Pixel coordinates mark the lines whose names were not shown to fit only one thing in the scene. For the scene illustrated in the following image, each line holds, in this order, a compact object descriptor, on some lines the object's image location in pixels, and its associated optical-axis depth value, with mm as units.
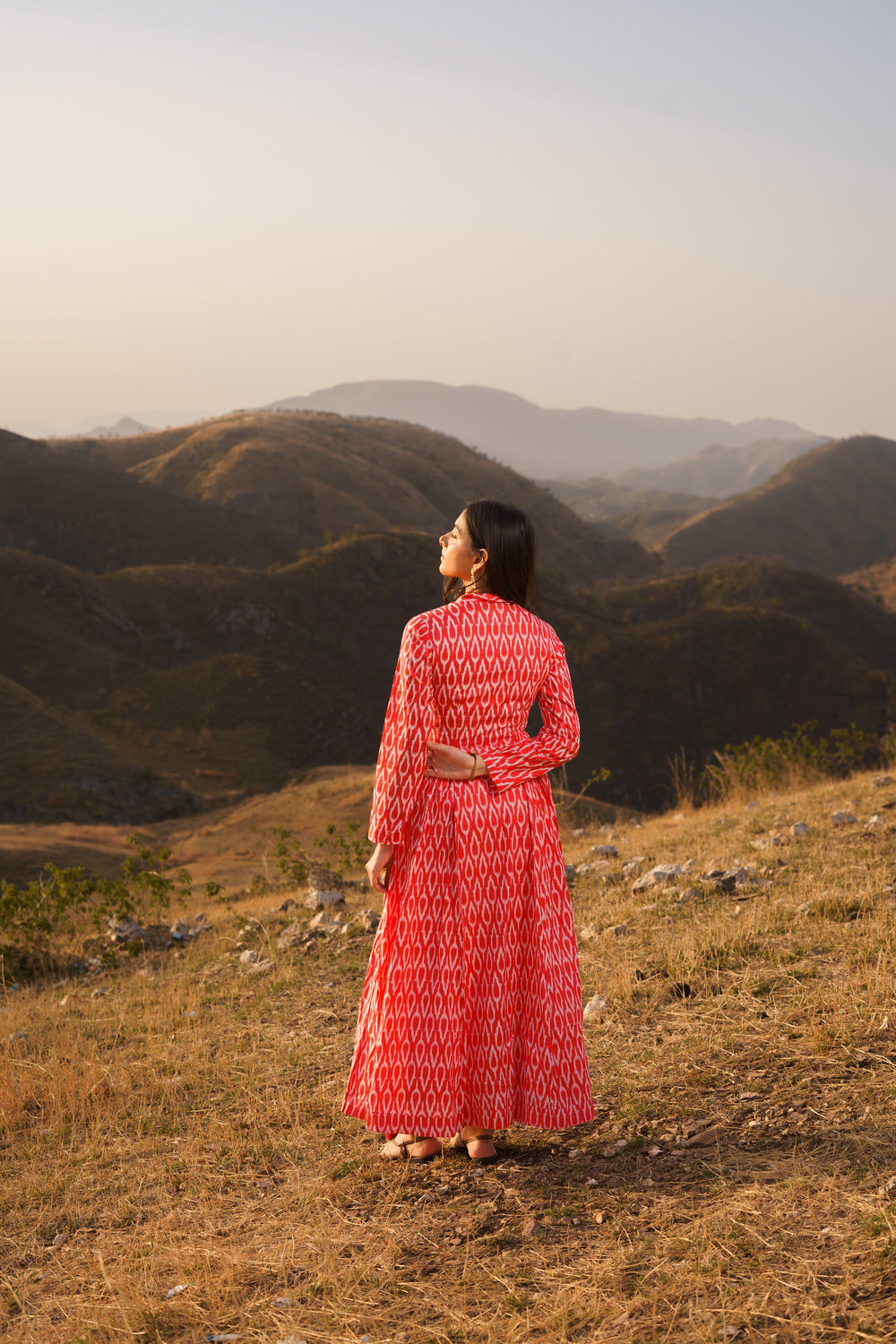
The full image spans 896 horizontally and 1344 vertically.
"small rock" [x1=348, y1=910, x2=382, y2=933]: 5893
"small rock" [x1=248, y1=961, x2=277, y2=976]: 5606
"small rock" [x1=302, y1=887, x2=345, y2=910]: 7066
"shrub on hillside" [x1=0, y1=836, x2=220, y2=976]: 6953
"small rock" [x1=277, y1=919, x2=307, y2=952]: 6055
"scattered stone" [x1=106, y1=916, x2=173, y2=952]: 7061
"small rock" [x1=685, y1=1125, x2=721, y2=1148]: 2930
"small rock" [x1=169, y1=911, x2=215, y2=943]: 7094
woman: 2836
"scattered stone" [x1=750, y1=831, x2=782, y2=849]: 6445
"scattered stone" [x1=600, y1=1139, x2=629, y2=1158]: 2975
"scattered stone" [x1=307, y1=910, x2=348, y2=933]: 6121
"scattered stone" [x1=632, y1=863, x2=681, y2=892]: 6008
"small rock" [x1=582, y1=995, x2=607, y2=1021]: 4125
